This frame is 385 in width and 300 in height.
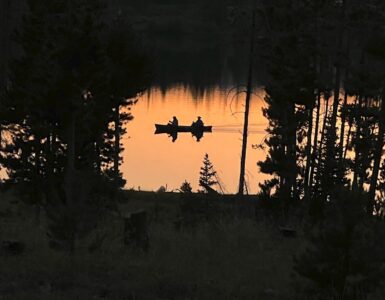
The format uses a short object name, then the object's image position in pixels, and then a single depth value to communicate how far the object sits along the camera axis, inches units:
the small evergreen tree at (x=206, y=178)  1781.5
